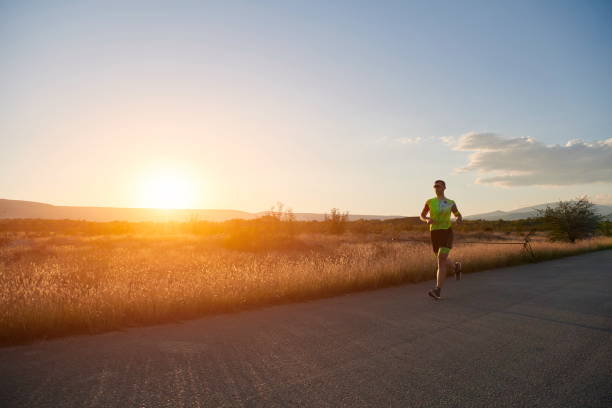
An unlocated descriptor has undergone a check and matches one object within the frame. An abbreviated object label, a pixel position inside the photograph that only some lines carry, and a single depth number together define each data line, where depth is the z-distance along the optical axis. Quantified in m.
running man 8.16
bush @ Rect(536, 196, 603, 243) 31.70
